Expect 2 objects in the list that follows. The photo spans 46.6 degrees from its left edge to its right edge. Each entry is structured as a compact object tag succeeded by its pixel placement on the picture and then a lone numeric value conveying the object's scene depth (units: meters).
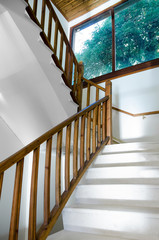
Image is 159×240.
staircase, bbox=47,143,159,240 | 1.34
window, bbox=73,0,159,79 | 3.92
